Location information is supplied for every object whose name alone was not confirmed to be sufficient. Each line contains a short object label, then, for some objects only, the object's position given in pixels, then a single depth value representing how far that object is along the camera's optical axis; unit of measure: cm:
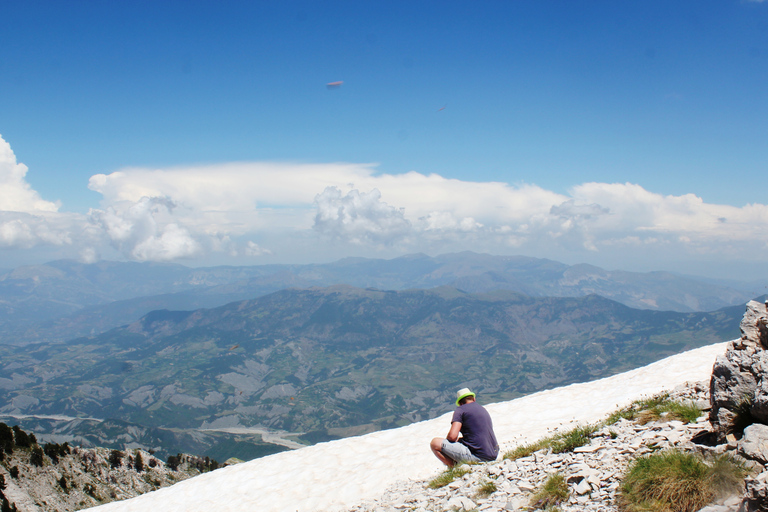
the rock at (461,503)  1059
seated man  1405
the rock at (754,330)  1079
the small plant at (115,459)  6612
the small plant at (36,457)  5350
